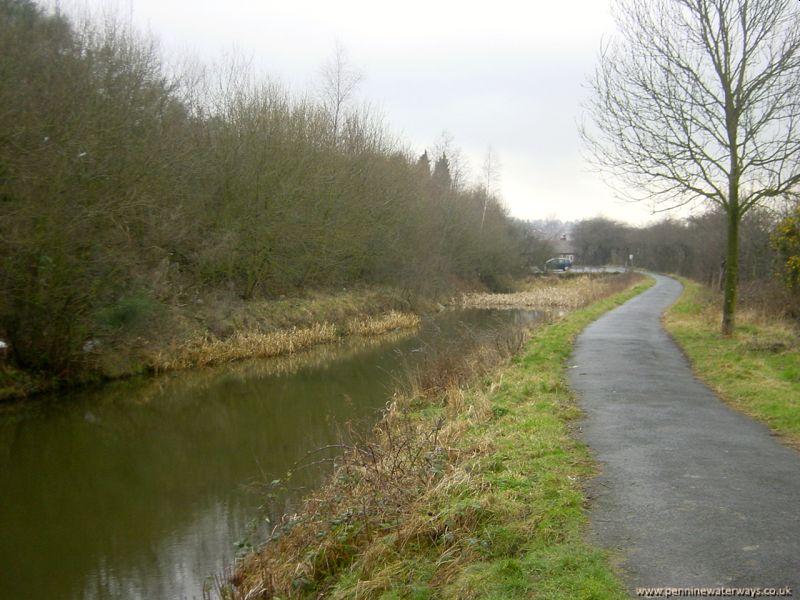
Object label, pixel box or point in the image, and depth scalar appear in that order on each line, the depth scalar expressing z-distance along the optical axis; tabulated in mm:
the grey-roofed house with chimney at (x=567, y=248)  105381
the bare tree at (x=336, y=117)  32406
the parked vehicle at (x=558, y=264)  70500
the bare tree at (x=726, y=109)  14148
